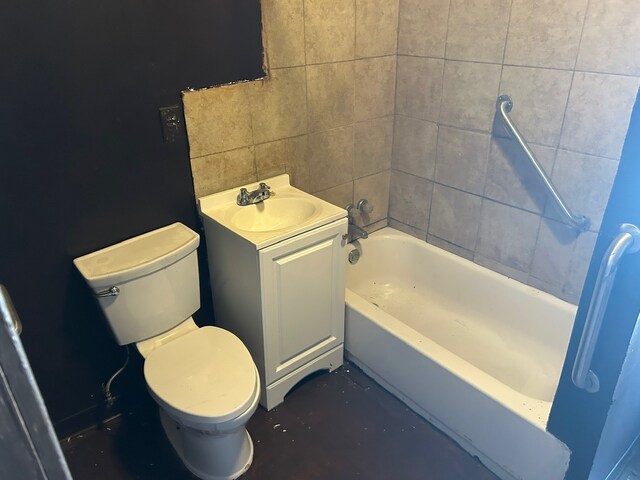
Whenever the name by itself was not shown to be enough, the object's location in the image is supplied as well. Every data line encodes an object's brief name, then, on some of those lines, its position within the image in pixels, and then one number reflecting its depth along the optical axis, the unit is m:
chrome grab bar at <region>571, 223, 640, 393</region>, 1.09
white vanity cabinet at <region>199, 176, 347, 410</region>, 1.83
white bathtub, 1.68
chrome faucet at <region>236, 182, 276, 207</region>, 2.03
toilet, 1.61
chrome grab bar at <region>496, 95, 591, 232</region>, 1.94
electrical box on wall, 1.77
